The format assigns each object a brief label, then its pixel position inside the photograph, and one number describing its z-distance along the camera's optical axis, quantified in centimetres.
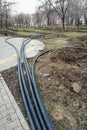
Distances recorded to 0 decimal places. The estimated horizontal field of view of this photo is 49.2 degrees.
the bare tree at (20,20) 3489
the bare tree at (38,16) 3177
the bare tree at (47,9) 1968
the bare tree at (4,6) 1667
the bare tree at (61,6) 1724
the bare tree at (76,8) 1947
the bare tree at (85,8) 2053
